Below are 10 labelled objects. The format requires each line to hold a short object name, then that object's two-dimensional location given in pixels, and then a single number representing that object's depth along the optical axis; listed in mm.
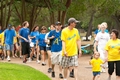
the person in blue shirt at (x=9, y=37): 15820
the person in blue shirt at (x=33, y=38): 16497
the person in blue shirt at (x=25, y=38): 14477
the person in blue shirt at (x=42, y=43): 13847
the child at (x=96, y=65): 10398
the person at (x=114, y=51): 9588
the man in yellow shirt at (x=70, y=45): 9391
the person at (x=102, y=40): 12445
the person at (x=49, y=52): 11700
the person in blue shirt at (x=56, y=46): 10859
